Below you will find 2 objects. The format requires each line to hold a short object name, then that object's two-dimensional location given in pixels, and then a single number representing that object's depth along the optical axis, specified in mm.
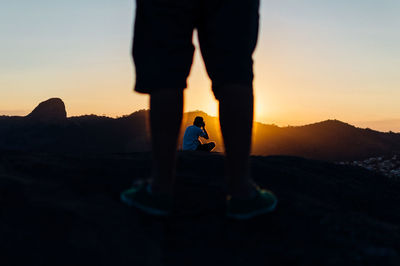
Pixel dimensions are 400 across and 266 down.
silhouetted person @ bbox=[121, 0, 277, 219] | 1824
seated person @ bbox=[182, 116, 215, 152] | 8898
